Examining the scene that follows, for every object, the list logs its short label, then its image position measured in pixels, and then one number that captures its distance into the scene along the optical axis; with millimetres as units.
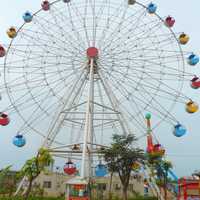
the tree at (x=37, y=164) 13201
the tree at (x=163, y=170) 16574
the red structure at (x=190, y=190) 11250
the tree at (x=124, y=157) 14866
